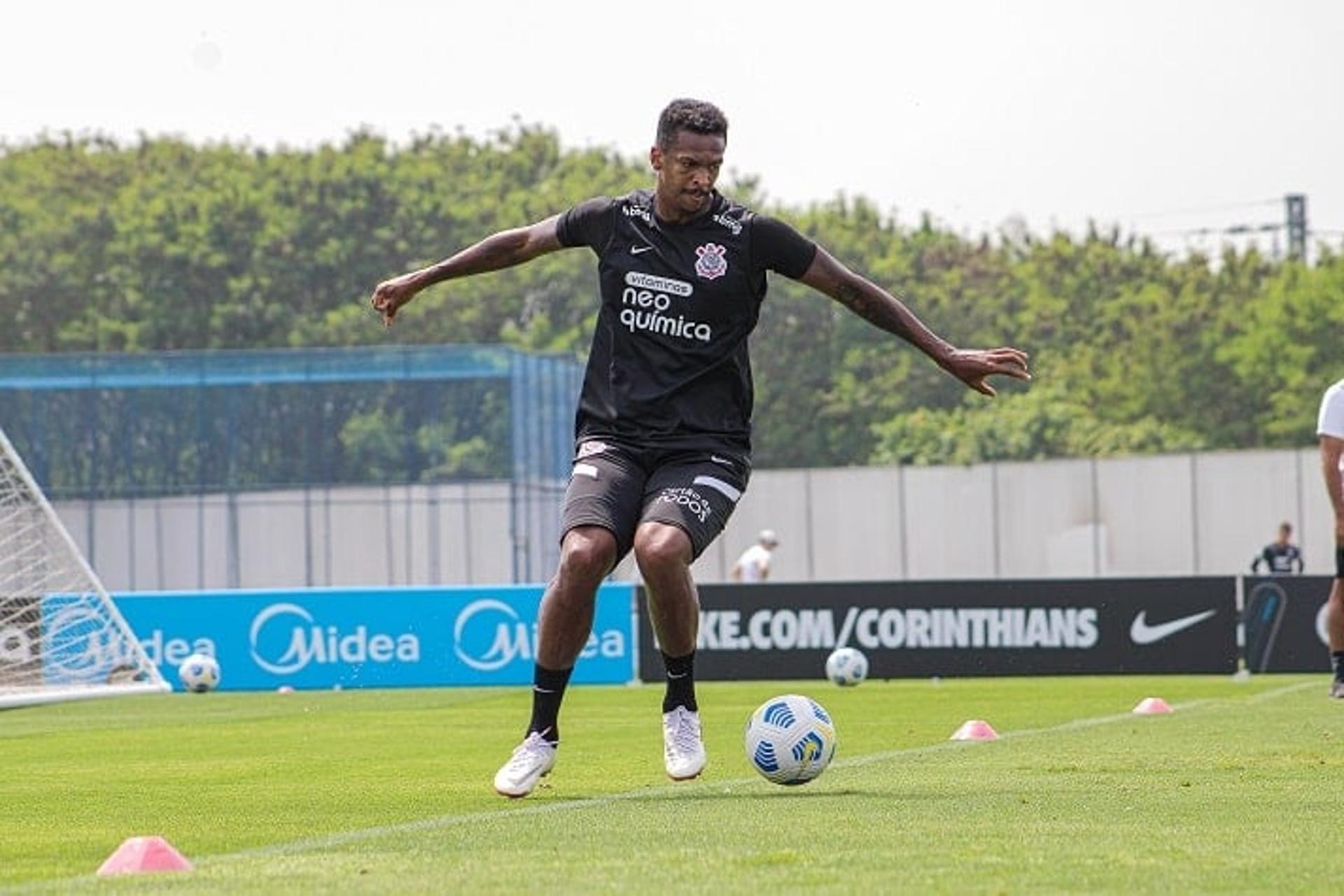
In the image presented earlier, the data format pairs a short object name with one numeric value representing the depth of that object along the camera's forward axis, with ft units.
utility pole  289.74
